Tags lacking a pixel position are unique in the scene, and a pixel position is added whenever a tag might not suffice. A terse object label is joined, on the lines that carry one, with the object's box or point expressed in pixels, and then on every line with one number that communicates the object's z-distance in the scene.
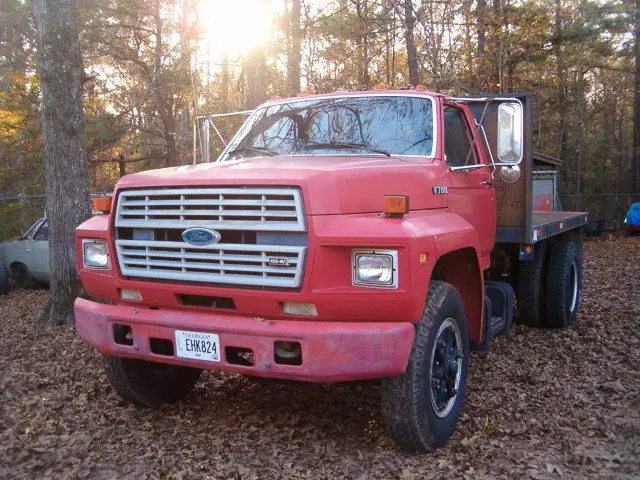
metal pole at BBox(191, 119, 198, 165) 5.71
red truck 3.37
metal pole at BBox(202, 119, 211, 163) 5.46
